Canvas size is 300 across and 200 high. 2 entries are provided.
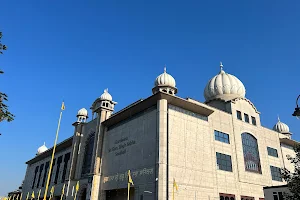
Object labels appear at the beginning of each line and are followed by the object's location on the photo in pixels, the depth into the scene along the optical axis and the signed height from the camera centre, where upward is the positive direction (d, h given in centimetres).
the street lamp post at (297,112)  1248 +470
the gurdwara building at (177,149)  3189 +892
